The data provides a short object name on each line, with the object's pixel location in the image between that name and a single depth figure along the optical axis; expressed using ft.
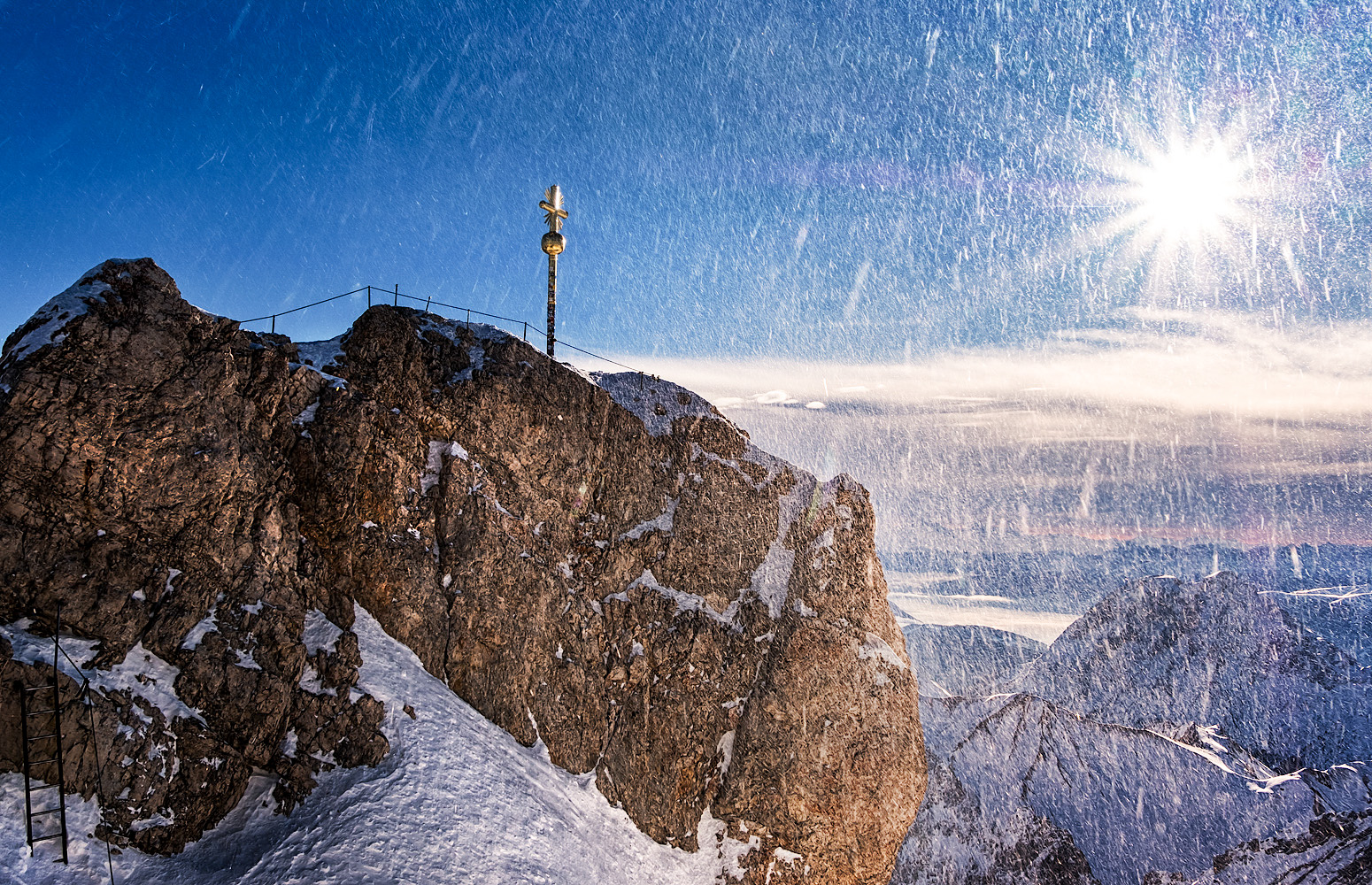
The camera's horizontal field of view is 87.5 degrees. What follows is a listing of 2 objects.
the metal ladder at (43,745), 61.00
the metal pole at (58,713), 60.95
